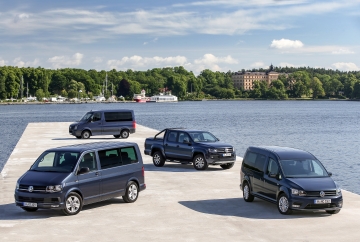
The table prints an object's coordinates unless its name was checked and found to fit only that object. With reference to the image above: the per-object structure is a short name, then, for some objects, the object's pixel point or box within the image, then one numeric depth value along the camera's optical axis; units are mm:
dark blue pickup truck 25328
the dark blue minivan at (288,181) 15617
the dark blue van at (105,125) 45281
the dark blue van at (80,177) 15727
